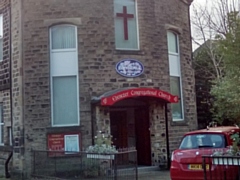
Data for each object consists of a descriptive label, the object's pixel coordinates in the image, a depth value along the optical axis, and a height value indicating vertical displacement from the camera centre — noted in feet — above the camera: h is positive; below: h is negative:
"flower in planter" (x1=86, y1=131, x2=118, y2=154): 43.45 -0.83
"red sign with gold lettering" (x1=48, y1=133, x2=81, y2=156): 50.37 -0.43
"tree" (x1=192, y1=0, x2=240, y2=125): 34.37 +9.40
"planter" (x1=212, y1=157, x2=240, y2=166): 28.72 -2.00
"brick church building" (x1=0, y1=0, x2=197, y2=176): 50.90 +7.76
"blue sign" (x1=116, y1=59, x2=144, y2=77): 52.85 +8.70
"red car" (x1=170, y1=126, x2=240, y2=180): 34.67 -1.41
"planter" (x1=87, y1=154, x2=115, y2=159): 36.09 -1.74
